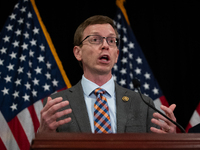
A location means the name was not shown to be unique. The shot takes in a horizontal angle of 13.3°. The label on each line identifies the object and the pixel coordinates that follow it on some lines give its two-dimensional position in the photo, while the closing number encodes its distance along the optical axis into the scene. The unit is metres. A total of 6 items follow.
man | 3.14
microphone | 3.07
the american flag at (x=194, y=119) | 3.83
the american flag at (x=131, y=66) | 3.90
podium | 2.62
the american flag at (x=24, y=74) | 3.70
